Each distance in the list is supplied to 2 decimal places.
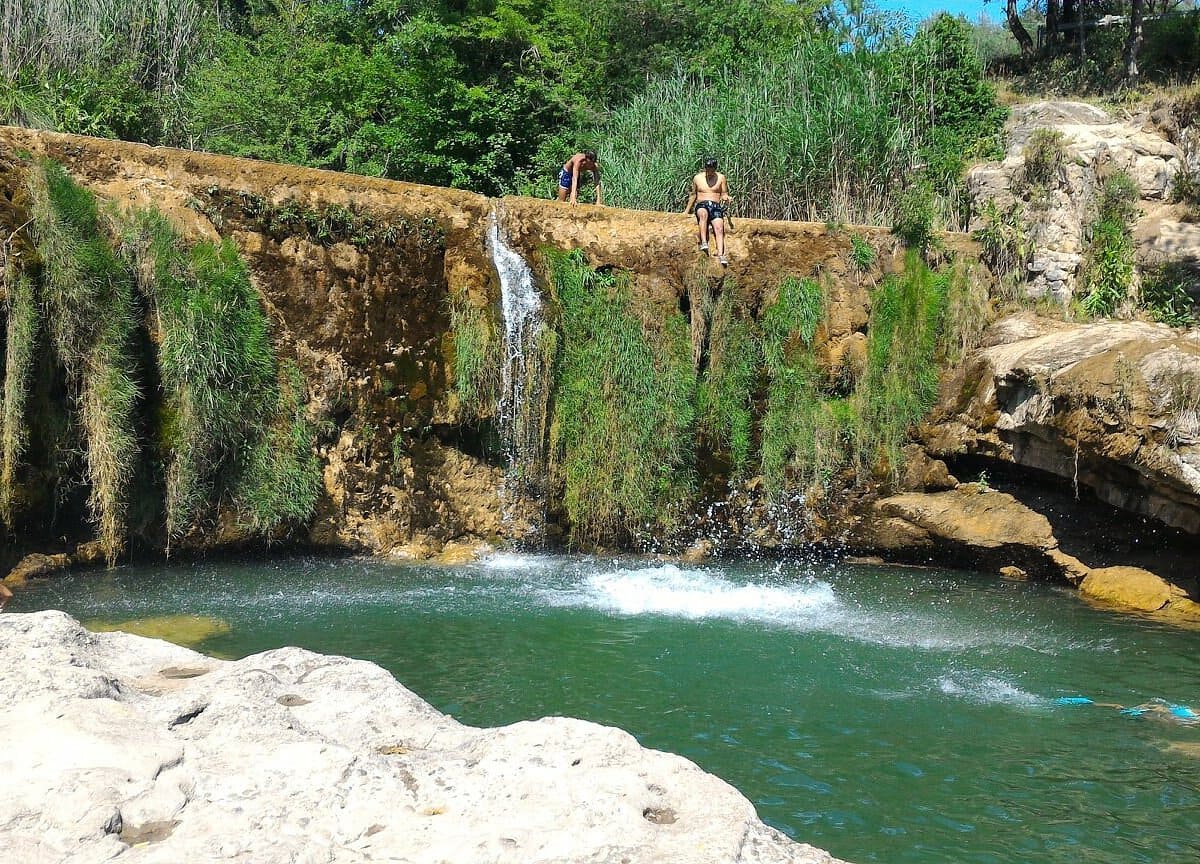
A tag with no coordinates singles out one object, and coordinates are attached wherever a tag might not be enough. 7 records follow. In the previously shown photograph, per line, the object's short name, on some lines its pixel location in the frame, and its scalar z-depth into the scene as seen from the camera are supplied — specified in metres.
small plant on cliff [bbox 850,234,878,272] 12.70
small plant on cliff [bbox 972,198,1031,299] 12.96
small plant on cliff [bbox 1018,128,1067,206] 13.56
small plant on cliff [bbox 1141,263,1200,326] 12.62
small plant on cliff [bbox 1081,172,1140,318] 12.83
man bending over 13.70
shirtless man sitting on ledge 12.23
